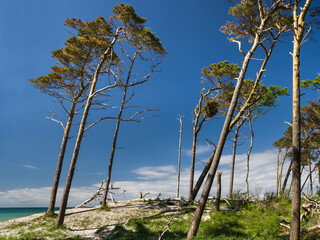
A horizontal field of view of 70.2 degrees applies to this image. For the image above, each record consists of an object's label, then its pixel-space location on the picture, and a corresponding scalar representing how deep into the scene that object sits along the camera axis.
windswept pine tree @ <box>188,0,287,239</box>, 8.74
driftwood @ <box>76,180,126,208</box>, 16.44
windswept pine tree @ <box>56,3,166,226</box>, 13.10
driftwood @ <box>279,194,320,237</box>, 8.92
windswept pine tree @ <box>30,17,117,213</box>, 14.96
